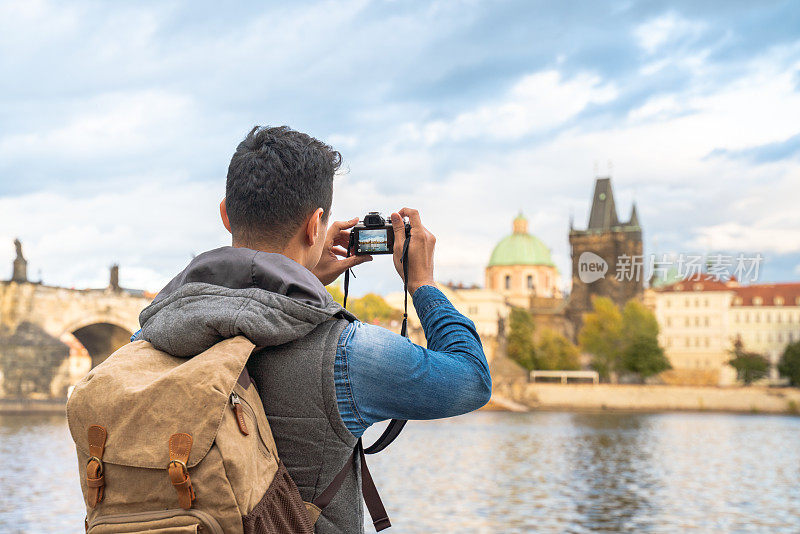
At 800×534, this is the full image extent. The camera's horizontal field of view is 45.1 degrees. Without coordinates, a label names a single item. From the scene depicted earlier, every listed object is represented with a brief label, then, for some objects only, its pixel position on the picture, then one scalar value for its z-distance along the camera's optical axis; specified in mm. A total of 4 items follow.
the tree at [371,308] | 34225
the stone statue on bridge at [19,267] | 39156
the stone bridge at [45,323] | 37094
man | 1369
